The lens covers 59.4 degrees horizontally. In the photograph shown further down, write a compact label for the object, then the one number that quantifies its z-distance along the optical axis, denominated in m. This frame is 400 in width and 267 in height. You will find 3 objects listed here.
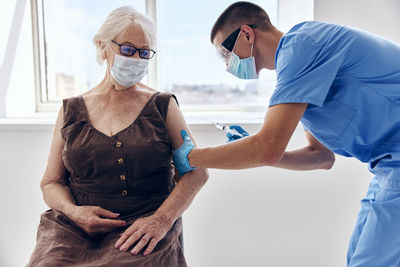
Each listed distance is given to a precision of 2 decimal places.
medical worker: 0.92
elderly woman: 1.21
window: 2.28
